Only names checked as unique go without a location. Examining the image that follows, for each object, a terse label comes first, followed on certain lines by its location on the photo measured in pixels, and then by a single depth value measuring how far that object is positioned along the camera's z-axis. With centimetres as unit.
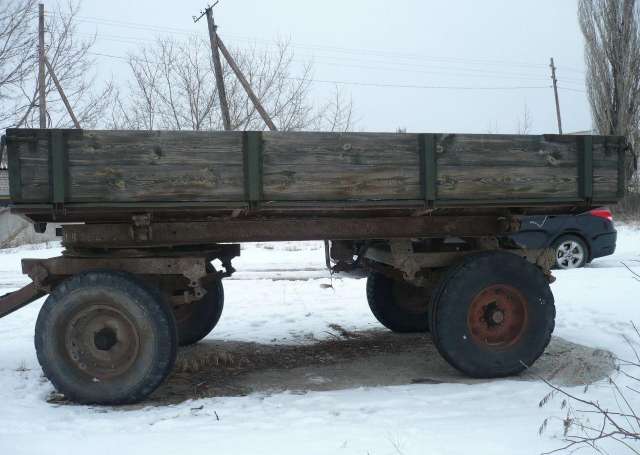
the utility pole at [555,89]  3193
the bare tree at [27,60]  1755
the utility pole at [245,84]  860
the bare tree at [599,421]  292
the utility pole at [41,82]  1814
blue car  1079
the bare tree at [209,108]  2048
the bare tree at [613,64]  2350
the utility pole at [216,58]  1381
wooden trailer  393
